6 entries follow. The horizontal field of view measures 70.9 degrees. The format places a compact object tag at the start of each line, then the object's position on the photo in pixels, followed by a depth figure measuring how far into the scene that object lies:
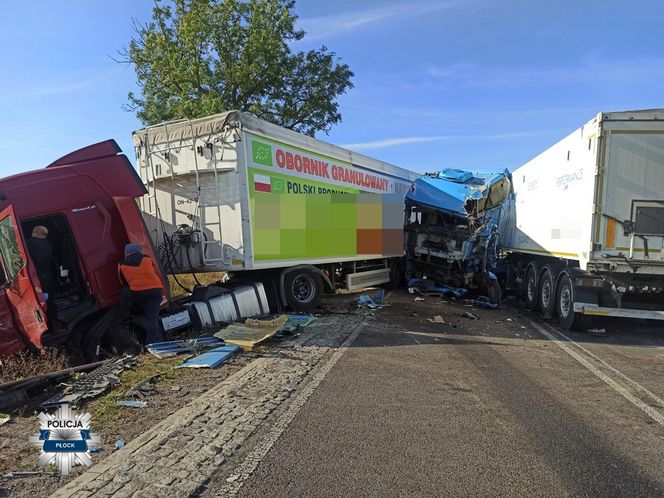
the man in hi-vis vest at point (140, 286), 6.29
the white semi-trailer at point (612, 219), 7.51
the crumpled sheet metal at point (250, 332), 6.47
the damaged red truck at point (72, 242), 5.60
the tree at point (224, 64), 18.64
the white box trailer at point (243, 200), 8.20
